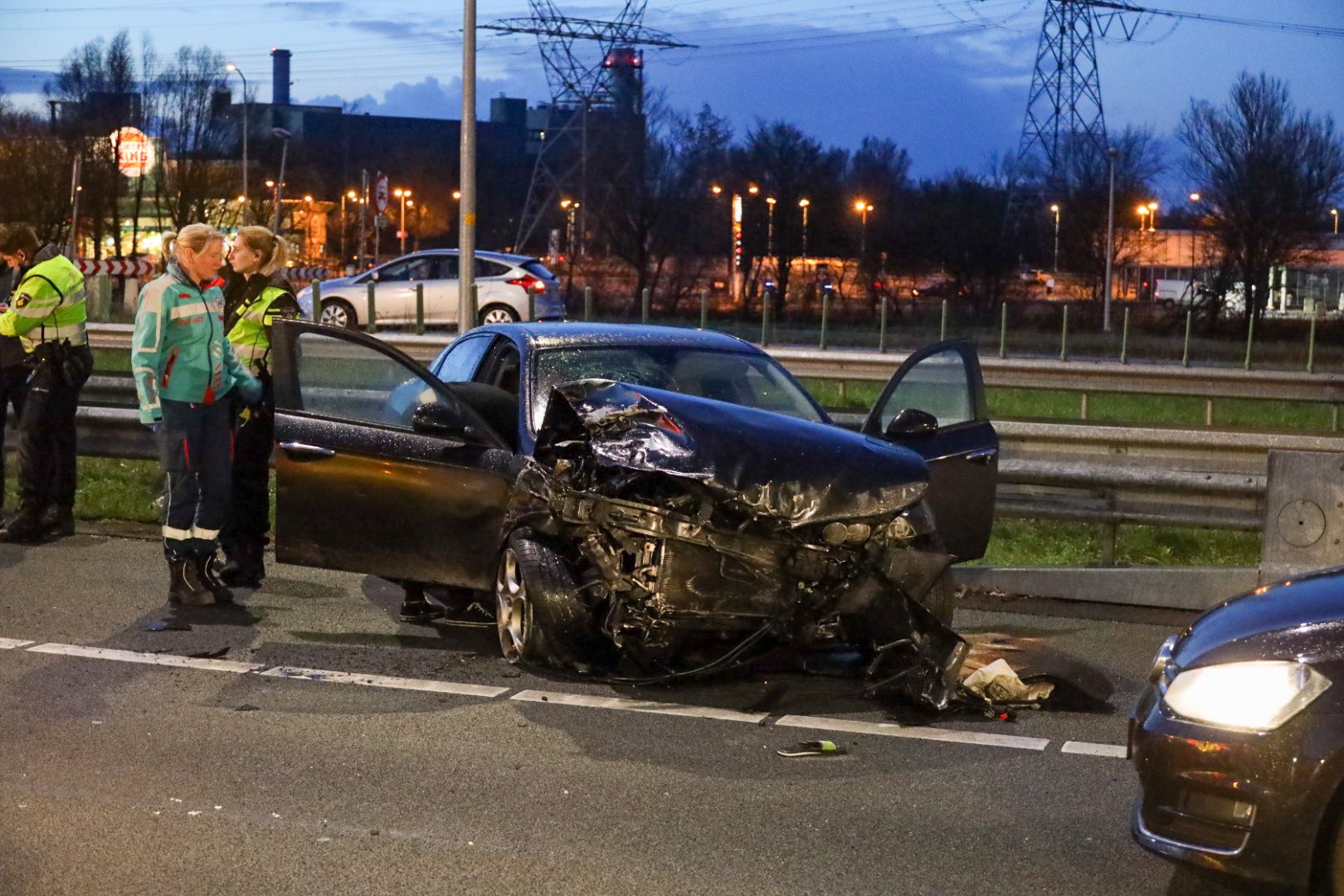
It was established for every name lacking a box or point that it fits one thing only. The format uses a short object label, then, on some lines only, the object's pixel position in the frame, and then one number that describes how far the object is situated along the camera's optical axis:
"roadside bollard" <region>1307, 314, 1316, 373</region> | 28.60
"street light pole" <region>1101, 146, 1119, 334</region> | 40.23
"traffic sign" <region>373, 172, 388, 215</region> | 37.38
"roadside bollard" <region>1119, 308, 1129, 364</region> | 30.08
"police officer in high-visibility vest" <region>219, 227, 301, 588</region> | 8.57
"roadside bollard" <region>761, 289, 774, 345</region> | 30.83
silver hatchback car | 27.11
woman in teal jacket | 7.78
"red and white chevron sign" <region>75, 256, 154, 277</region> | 32.28
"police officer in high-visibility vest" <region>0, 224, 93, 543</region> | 9.50
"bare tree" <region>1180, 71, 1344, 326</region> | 44.00
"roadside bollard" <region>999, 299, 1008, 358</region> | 30.95
